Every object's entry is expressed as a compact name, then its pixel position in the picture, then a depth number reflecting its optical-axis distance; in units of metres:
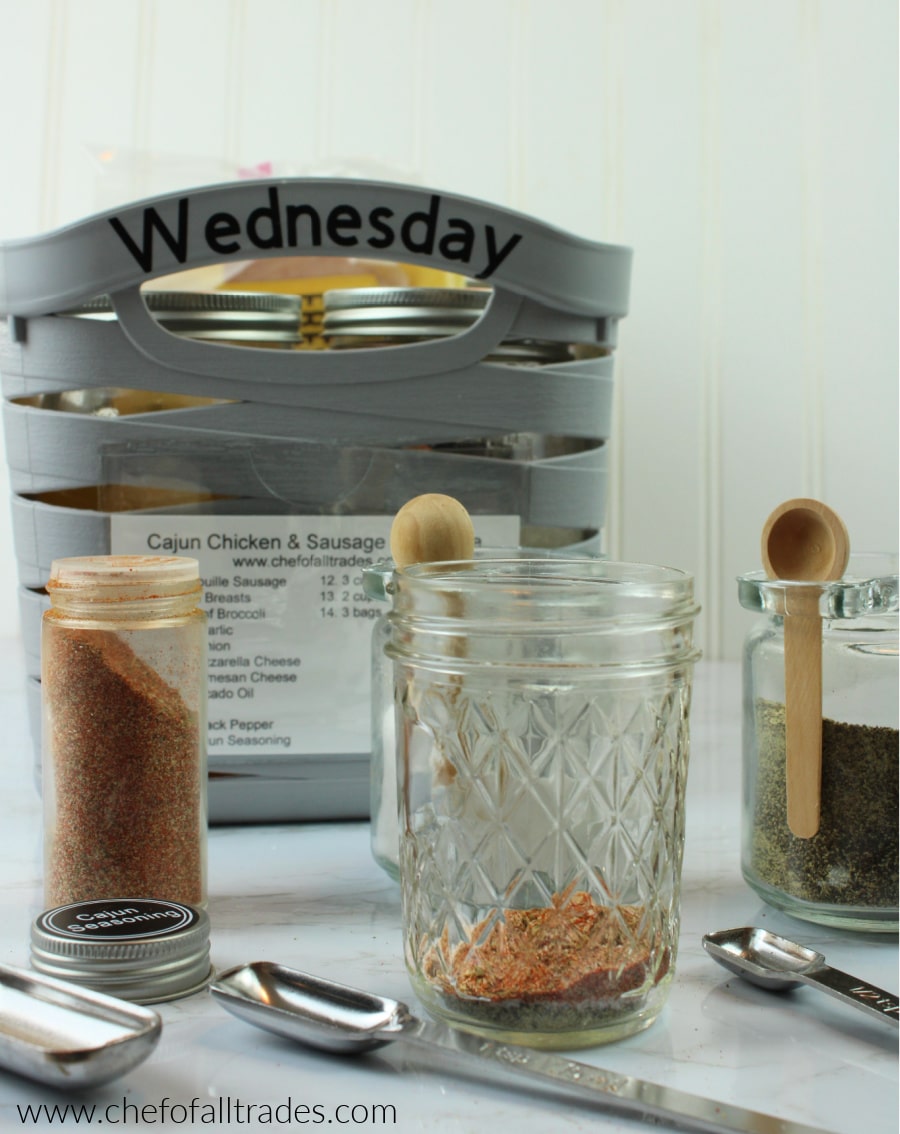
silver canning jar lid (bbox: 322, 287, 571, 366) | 0.61
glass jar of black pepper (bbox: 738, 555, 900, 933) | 0.46
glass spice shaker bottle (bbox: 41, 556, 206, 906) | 0.46
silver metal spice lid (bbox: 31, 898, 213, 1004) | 0.41
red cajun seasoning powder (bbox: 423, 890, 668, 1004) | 0.37
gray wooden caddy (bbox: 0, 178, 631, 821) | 0.57
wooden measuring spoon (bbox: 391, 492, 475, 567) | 0.48
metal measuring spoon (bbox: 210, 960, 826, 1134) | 0.32
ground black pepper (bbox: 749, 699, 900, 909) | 0.46
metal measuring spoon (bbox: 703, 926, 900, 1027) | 0.39
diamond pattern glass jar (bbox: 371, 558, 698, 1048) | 0.38
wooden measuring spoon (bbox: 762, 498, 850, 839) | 0.46
